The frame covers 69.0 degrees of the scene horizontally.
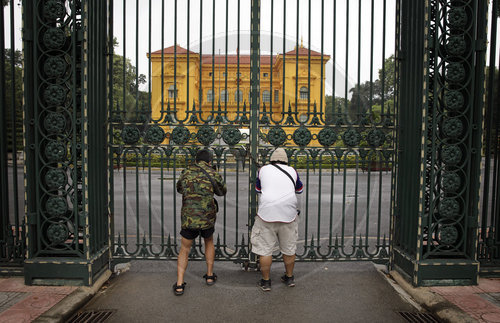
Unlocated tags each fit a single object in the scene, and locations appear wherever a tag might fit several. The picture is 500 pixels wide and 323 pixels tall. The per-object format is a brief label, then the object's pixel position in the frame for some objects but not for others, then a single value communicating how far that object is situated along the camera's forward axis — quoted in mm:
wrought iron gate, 5043
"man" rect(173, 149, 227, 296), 4383
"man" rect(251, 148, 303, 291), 4402
